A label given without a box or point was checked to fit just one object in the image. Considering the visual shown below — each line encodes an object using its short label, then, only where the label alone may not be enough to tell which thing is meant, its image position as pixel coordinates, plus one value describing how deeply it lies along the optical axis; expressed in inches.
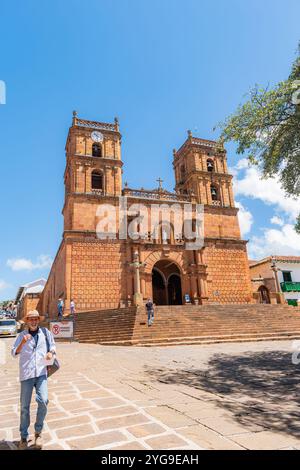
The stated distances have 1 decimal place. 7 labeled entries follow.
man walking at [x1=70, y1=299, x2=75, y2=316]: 800.9
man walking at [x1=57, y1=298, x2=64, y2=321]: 808.3
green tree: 317.4
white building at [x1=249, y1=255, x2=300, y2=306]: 1245.1
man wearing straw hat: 126.2
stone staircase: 581.9
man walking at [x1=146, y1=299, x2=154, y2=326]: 616.7
